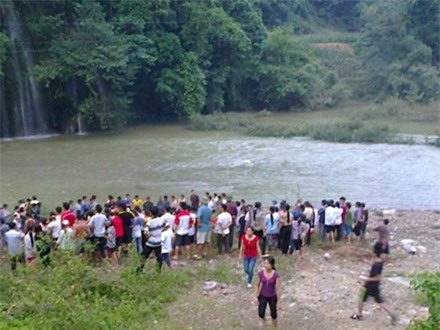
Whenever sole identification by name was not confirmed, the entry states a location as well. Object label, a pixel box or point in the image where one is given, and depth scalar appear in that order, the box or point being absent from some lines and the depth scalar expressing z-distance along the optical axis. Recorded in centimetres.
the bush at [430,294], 515
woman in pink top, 865
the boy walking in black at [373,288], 923
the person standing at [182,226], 1195
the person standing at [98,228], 1116
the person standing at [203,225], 1212
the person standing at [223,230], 1217
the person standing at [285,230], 1213
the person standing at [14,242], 1088
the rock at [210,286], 1053
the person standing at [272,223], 1221
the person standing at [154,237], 1056
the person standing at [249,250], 1020
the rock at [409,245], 1344
